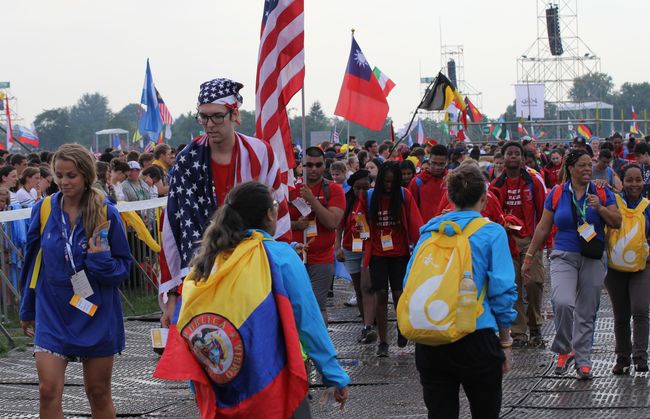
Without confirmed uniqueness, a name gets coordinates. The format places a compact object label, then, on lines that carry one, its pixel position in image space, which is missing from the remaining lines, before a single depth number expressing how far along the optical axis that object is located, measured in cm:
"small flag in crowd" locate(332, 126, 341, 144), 3678
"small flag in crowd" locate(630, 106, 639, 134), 5321
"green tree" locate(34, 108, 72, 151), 11612
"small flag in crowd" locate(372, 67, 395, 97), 2294
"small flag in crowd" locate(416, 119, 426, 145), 3886
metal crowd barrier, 1205
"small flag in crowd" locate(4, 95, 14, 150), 3266
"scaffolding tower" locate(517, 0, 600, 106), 9006
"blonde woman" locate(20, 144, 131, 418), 634
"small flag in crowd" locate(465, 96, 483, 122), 4809
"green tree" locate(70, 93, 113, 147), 15289
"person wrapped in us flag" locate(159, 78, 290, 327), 623
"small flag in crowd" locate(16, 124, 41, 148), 3505
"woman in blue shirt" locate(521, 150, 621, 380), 945
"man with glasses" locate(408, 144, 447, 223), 1280
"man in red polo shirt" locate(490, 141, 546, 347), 1171
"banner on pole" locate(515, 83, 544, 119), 5894
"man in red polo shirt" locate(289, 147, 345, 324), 1052
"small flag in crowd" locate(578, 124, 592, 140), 4983
